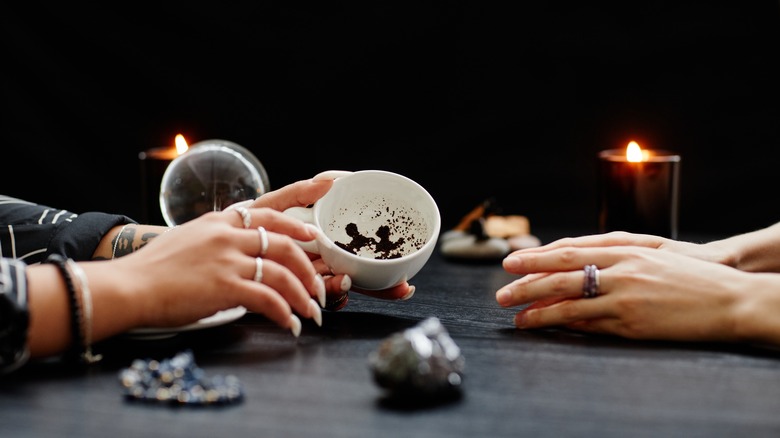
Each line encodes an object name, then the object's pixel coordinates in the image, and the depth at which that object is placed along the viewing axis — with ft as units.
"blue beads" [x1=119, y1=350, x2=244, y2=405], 2.48
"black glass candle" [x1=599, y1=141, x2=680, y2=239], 4.83
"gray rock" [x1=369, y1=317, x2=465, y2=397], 2.44
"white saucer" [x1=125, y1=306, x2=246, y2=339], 3.03
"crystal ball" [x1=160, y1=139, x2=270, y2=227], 4.60
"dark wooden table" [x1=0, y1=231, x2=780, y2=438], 2.31
